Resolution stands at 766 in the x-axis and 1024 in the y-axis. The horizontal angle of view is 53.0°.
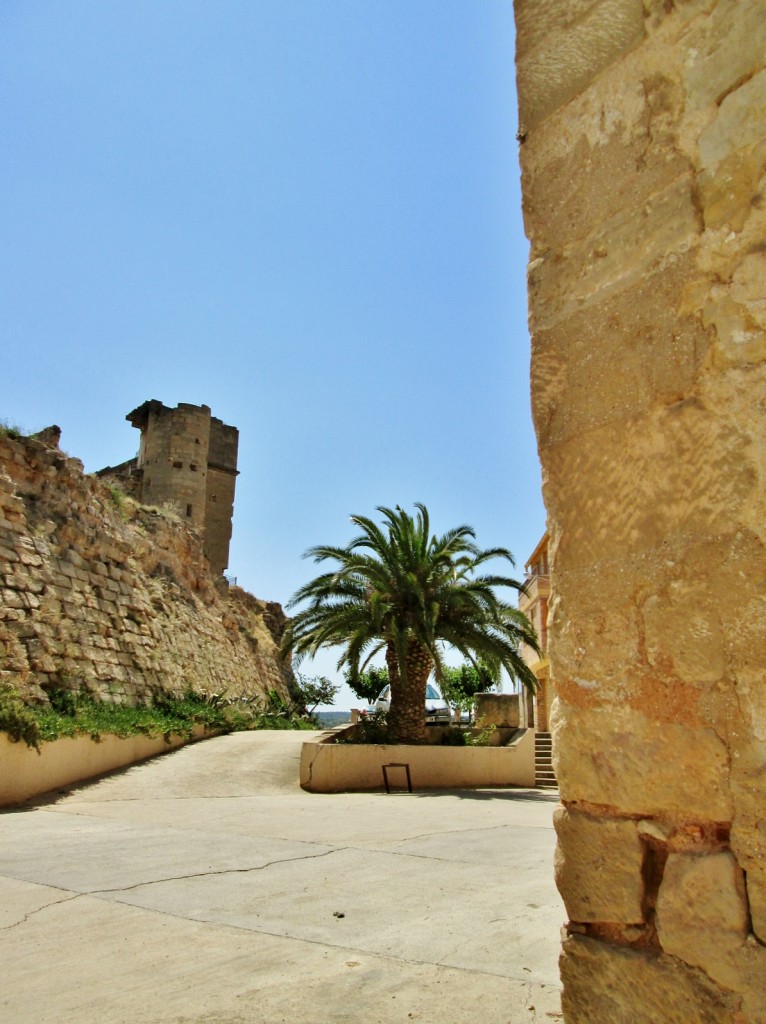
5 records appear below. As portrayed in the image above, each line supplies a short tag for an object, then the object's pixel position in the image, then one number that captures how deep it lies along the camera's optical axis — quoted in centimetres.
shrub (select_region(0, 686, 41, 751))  922
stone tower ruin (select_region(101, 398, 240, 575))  2905
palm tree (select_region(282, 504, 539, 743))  1384
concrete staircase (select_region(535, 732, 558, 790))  1416
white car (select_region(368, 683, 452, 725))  2192
